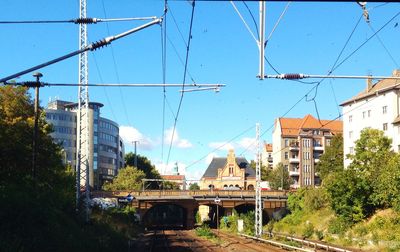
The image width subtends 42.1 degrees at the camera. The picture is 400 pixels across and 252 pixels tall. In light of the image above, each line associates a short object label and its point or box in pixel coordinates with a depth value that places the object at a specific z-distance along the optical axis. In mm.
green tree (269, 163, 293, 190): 113812
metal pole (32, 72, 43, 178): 30188
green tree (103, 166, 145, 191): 109500
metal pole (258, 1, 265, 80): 10059
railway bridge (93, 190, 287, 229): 84519
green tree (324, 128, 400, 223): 46375
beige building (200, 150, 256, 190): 143000
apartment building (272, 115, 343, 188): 132625
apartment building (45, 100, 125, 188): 127250
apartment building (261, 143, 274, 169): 159125
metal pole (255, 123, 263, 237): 50094
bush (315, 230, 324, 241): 51031
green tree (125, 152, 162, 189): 159250
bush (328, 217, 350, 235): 49688
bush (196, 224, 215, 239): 57950
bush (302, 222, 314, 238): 54531
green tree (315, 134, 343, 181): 104688
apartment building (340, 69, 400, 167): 80188
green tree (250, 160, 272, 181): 127900
